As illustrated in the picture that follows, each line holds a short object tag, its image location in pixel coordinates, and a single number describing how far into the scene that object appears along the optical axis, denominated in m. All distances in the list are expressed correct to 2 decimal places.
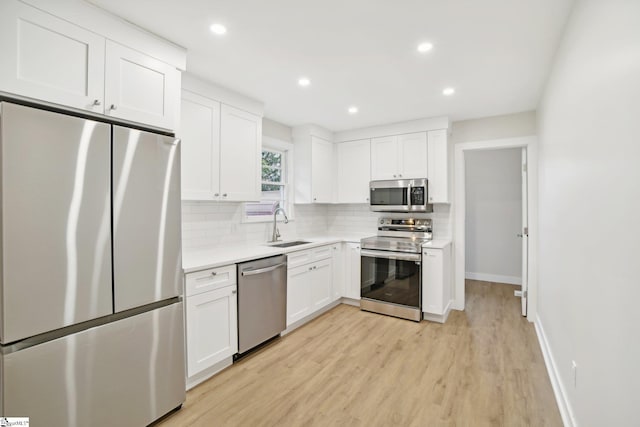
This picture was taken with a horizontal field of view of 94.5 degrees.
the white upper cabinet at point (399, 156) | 3.96
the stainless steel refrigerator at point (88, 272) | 1.39
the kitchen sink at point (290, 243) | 3.64
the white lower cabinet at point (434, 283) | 3.56
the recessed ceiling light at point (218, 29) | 1.95
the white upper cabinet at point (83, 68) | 1.42
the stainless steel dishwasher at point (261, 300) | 2.68
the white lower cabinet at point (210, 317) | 2.26
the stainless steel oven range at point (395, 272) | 3.66
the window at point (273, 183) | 3.83
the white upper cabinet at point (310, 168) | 4.21
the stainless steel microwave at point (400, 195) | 3.90
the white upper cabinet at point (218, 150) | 2.60
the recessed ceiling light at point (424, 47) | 2.15
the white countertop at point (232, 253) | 2.38
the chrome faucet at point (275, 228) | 3.83
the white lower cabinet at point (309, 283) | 3.32
